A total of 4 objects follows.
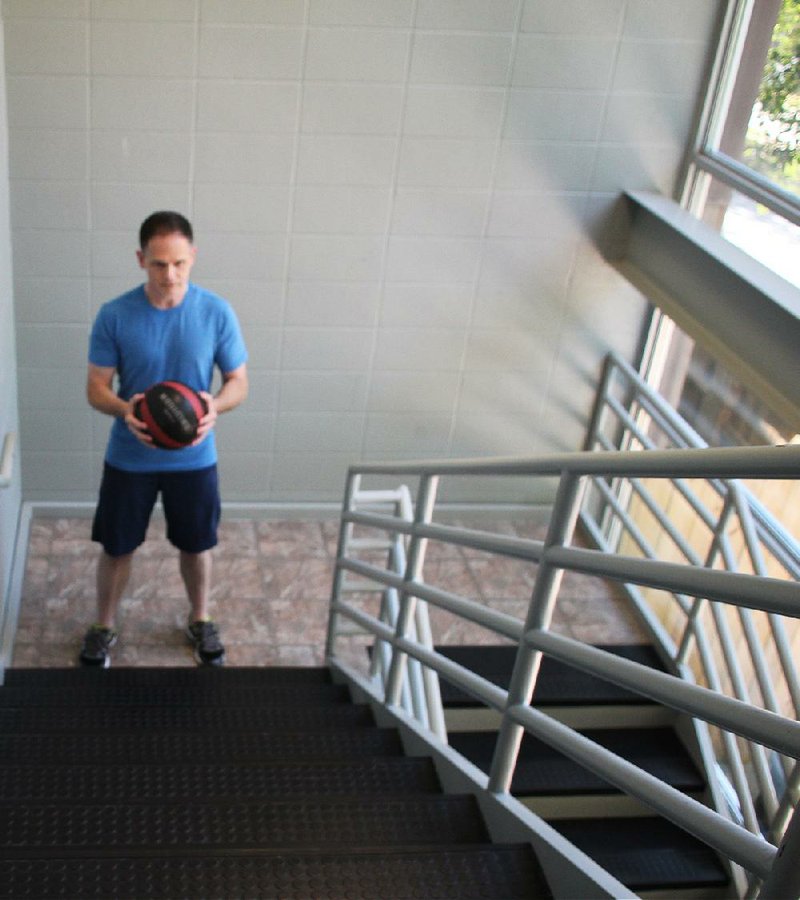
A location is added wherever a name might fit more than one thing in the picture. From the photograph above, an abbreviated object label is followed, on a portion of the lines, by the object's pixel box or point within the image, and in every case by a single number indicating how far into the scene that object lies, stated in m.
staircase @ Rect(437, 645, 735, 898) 3.76
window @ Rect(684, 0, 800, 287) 4.01
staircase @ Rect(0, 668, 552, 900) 1.81
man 3.39
